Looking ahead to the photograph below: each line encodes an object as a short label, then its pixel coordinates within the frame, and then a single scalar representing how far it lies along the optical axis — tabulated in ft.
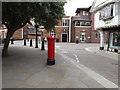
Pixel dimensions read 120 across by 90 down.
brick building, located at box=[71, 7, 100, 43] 86.18
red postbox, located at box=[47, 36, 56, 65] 16.90
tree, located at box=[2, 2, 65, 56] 13.64
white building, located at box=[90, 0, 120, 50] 33.01
